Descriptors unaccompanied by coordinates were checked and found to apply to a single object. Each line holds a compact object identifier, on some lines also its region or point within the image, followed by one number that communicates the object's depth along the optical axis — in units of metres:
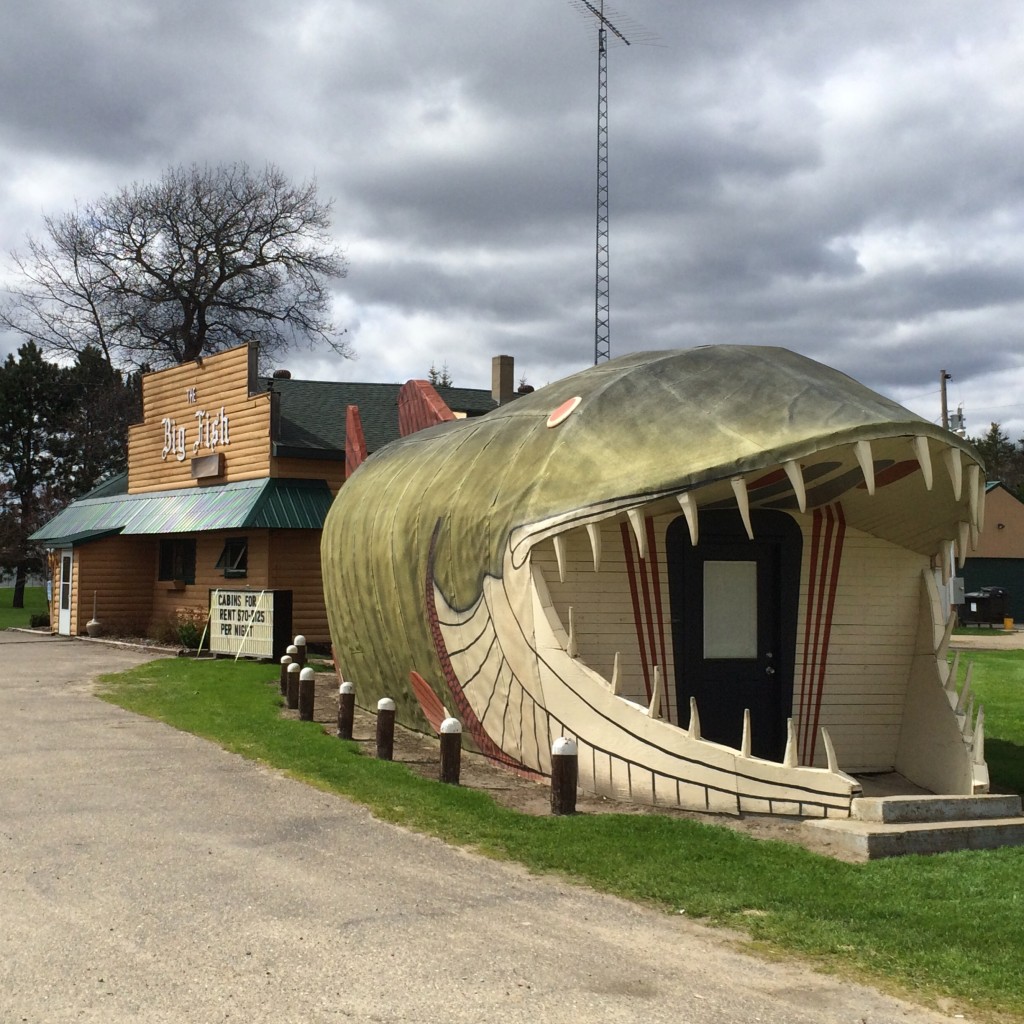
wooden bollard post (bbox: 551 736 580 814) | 7.88
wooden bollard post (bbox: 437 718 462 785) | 8.94
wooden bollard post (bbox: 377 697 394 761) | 10.03
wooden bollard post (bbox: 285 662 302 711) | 14.00
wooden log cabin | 21.42
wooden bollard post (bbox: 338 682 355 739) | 11.24
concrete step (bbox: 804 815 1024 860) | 7.05
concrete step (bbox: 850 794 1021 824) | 7.48
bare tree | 39.16
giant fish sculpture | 7.98
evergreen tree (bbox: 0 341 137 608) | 44.28
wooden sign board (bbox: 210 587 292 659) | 19.22
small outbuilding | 42.59
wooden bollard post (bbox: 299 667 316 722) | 12.32
